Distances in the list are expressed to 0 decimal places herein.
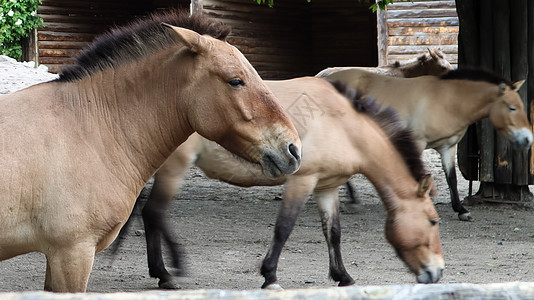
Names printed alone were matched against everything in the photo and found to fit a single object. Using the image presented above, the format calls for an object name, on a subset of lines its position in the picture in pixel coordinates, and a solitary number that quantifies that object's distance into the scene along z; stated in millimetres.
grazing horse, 9359
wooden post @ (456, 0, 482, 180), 17937
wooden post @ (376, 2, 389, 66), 30484
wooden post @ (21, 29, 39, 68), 34094
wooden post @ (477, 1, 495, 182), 17734
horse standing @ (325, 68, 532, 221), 16219
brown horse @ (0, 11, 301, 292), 5520
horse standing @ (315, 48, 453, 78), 22078
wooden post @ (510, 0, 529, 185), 17344
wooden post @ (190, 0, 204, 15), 31078
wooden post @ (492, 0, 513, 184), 17469
